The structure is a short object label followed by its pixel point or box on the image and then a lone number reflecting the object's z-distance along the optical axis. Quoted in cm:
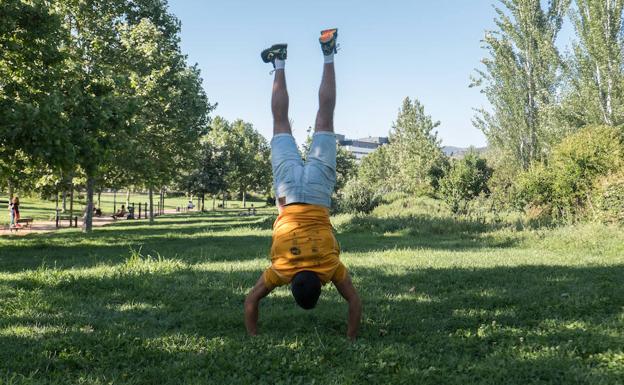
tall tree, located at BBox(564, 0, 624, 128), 2845
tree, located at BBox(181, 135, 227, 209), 5472
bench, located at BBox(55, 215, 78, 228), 2994
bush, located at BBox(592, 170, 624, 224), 1572
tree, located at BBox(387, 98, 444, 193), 4499
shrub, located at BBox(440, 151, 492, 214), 3391
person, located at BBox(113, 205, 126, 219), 3962
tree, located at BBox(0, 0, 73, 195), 1337
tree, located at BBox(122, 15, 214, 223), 2605
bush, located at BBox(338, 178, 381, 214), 3047
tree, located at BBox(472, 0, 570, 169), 3347
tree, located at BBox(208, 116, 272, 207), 5791
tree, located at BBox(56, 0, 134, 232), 1514
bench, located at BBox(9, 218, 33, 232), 2646
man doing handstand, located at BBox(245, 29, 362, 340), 473
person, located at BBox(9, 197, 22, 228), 2691
